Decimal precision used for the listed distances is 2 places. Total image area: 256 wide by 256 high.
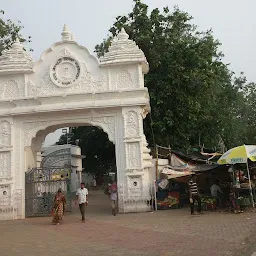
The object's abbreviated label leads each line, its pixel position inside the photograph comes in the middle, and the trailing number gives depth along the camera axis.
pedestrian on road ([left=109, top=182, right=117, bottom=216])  14.02
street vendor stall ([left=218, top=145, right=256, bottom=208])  12.76
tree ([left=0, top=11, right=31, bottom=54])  20.08
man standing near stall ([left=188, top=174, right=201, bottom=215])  12.79
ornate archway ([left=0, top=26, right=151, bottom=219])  14.30
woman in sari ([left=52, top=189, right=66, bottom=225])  12.34
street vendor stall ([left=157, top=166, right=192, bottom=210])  14.52
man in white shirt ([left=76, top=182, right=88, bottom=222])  12.87
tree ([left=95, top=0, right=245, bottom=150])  19.58
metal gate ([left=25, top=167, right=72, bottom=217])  14.83
